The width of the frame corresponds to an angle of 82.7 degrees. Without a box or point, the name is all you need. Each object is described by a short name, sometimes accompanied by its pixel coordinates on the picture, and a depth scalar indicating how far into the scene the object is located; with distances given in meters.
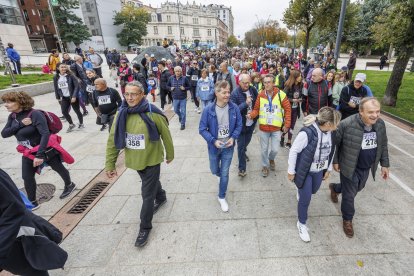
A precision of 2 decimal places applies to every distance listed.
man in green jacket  2.96
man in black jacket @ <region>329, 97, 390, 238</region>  2.95
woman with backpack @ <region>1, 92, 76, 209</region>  3.45
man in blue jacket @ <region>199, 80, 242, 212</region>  3.47
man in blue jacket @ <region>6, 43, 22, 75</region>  14.78
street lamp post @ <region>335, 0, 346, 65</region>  9.68
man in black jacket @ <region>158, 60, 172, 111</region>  9.05
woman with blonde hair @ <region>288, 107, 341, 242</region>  2.84
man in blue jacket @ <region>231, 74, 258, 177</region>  4.49
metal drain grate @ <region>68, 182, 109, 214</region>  4.07
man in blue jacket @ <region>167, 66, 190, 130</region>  7.85
